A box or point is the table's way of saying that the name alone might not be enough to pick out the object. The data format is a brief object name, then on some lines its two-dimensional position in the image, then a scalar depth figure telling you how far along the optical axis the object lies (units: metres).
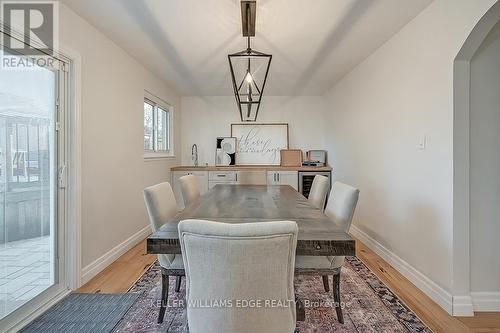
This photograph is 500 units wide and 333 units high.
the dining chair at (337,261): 1.86
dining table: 1.32
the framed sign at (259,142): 5.59
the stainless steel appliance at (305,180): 5.10
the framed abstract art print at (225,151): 5.54
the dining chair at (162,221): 1.83
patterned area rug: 1.81
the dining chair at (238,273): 1.06
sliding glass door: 1.80
